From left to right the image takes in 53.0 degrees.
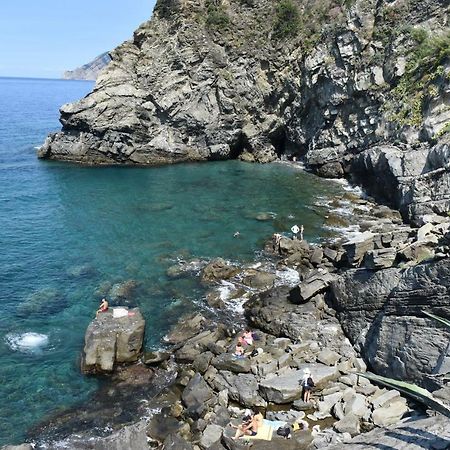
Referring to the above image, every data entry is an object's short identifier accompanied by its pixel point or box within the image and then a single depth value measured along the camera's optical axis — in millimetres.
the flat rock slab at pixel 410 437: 11797
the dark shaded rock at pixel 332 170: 56844
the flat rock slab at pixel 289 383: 19094
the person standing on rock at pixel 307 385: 18969
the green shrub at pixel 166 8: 66562
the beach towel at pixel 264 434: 16781
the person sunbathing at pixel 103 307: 25234
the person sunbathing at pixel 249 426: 17141
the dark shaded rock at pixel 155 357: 22438
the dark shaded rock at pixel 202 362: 21792
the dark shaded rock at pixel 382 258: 22391
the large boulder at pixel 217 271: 30955
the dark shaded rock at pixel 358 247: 28391
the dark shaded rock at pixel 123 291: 28156
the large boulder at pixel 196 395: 18969
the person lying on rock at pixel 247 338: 23531
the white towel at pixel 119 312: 24303
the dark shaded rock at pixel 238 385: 19375
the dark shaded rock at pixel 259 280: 30094
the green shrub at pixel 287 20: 65000
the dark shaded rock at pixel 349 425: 16703
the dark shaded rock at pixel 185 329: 24500
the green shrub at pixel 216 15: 66438
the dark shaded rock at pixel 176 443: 16656
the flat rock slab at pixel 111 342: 21828
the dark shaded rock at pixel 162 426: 17906
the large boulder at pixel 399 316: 18469
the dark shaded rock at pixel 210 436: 16942
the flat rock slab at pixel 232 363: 21312
